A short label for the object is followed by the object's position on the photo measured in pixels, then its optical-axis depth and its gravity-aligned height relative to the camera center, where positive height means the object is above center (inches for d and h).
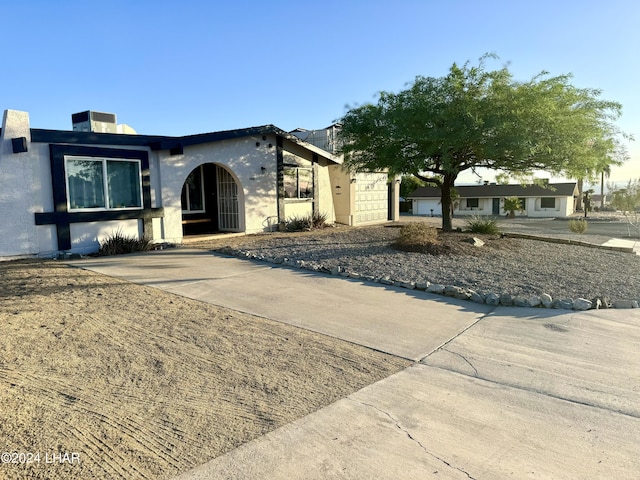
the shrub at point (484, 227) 613.6 -40.5
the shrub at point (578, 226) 908.6 -62.7
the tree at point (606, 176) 580.1 +36.4
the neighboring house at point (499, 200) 1925.3 -8.1
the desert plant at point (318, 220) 715.9 -29.6
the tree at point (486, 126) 470.9 +81.6
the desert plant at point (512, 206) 1860.2 -35.6
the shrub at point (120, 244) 469.9 -40.5
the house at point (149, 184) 424.8 +28.1
